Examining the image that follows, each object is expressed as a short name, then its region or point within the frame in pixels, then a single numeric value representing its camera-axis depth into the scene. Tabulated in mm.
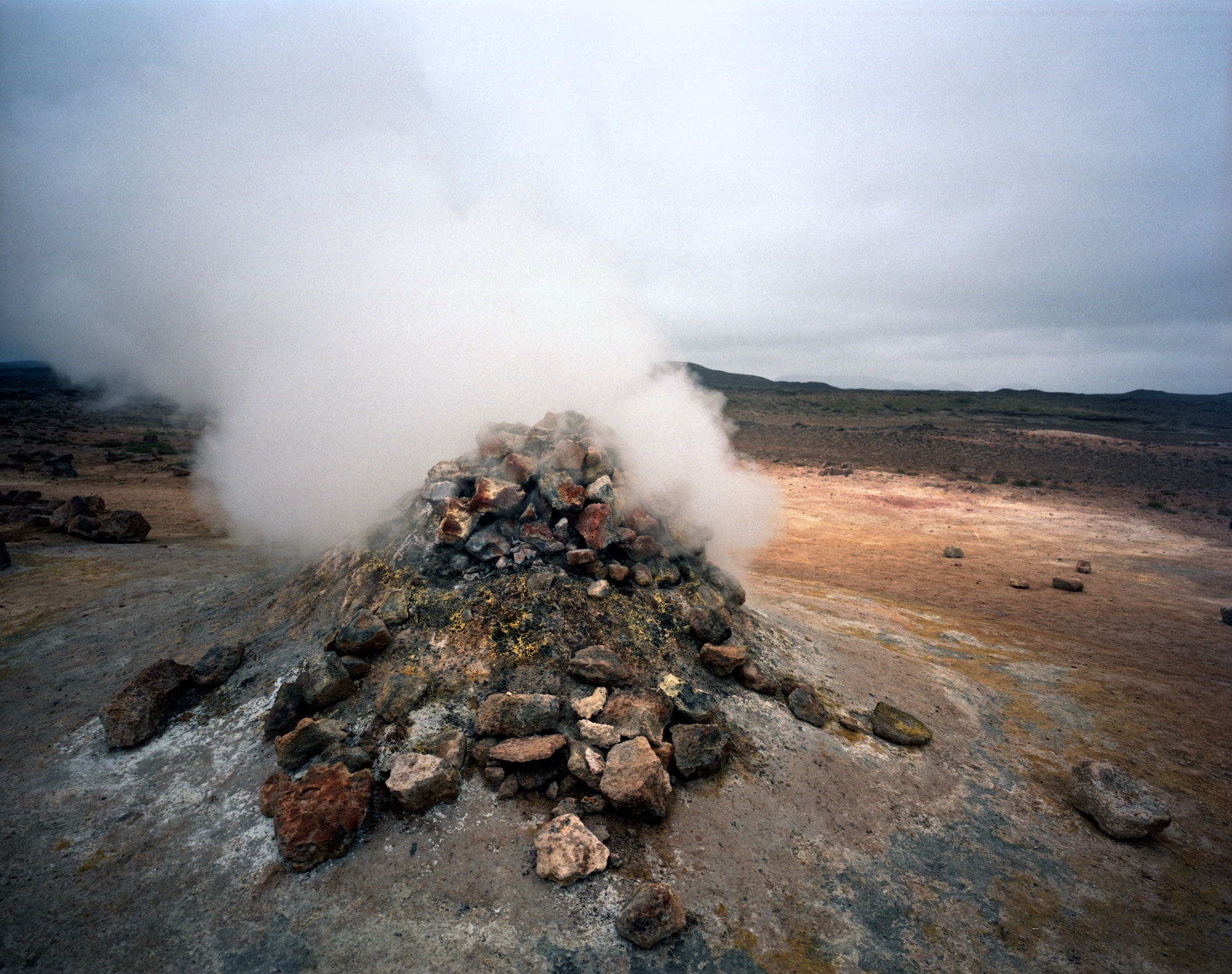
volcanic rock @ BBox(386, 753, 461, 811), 3320
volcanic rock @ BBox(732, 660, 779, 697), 4863
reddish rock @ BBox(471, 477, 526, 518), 5367
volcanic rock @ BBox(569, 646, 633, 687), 4273
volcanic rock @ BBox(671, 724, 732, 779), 3832
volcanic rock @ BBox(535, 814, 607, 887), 3049
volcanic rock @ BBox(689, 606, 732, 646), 5031
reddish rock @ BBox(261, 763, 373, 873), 3096
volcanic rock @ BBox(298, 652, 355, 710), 4020
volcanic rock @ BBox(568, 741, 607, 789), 3523
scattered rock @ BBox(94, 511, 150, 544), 9617
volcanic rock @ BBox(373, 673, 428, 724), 3939
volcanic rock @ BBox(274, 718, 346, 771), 3682
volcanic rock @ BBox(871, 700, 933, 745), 4688
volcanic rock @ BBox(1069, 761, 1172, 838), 3842
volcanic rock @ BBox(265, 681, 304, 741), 3941
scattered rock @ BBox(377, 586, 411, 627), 4648
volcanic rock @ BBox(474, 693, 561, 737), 3795
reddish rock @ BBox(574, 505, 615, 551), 5281
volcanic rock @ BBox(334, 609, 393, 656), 4367
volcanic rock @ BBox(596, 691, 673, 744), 3893
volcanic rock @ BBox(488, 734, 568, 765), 3564
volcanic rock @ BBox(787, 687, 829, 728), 4691
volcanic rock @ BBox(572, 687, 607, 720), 3986
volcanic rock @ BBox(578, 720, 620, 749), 3736
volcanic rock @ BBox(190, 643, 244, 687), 4559
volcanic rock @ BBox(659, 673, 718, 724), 4203
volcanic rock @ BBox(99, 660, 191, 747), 4051
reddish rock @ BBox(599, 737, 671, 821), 3395
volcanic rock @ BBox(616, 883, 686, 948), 2822
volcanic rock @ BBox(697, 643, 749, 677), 4820
